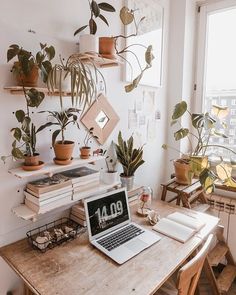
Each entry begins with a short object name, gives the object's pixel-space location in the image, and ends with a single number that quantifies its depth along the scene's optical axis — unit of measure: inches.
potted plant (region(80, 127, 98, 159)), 60.8
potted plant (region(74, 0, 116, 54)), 55.4
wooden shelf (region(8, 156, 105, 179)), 48.3
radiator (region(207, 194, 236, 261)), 89.4
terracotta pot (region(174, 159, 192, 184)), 82.3
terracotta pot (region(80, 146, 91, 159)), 60.8
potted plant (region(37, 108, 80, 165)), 53.6
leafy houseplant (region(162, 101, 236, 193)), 73.7
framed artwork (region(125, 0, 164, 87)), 76.0
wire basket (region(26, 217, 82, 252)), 52.5
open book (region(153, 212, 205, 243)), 59.1
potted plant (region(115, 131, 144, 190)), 73.6
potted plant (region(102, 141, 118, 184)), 72.6
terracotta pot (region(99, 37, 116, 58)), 58.4
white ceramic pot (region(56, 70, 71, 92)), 49.2
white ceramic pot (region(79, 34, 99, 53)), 55.4
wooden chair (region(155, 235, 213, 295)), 41.6
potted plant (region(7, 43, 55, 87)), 44.4
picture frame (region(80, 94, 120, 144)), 65.7
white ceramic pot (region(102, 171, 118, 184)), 67.6
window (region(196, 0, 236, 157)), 92.7
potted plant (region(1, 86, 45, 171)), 45.8
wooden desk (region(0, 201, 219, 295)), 42.1
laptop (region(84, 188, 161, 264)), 52.6
